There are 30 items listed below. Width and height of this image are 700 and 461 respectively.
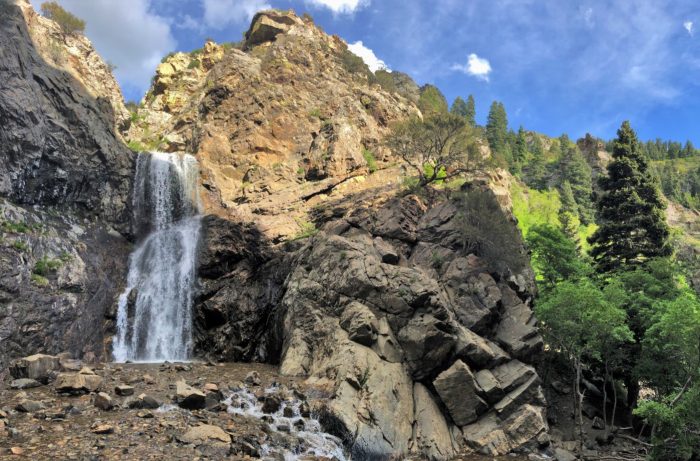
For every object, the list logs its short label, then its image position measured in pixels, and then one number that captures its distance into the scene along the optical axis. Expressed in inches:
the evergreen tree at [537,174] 3607.3
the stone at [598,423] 1075.9
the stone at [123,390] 615.5
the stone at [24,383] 612.7
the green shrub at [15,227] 1003.9
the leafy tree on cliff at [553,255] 1422.2
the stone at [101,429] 474.0
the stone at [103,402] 545.6
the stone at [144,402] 573.9
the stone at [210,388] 693.9
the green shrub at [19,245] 977.5
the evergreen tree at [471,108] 4172.0
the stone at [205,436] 501.4
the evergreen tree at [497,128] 3878.0
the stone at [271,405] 666.2
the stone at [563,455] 785.9
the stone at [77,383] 594.5
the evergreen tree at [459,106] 4306.8
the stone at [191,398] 605.0
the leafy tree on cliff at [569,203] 3159.0
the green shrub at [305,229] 1414.9
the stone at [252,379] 801.6
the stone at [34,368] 645.3
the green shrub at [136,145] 2008.4
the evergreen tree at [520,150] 4051.7
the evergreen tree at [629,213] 1301.7
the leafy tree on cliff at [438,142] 1638.8
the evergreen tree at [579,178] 3378.4
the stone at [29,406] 509.0
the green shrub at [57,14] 1787.6
